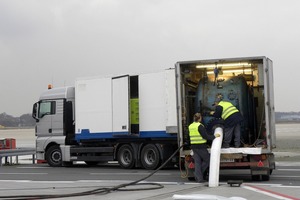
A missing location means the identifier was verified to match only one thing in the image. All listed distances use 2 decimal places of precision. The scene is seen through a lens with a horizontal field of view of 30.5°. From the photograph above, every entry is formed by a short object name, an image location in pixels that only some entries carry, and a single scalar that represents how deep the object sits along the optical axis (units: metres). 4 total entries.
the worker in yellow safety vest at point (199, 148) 13.90
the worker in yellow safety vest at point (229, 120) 14.45
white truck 14.55
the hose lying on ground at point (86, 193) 10.98
